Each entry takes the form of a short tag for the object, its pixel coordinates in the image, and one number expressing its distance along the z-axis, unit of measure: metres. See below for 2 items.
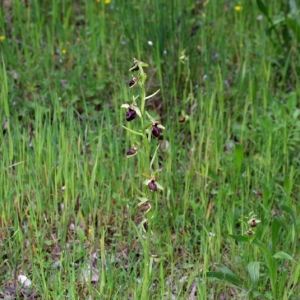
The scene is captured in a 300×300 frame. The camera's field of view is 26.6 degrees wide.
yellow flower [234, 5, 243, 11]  5.08
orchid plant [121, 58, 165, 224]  2.61
